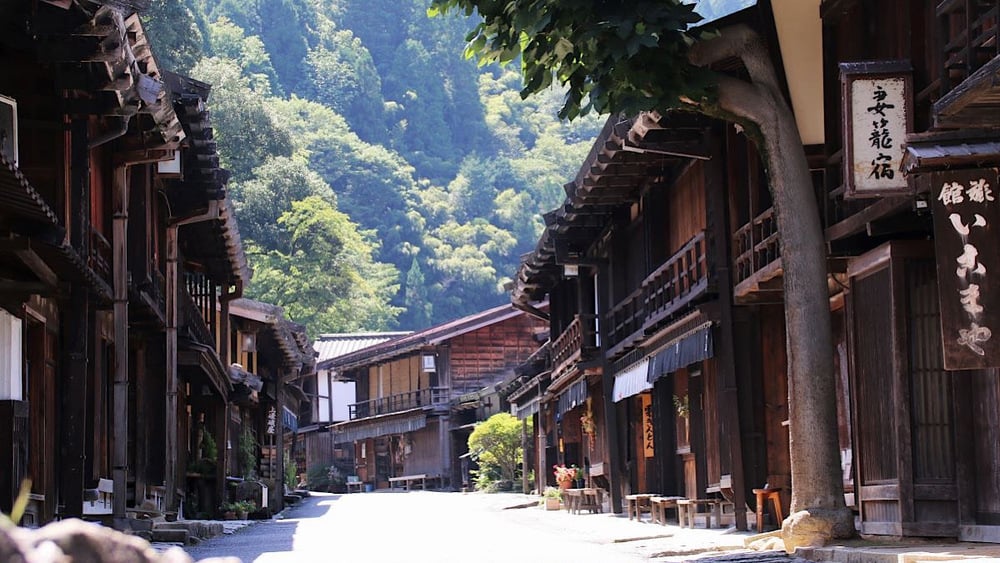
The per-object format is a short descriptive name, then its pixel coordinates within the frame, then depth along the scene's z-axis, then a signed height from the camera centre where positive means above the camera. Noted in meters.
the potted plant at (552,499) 36.66 -1.49
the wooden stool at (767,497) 19.59 -0.87
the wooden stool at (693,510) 22.42 -1.17
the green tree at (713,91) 13.98 +3.48
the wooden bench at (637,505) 26.90 -1.27
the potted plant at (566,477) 36.16 -0.95
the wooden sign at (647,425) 29.17 +0.21
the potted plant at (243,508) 32.09 -1.35
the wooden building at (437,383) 62.09 +2.53
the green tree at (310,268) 67.56 +8.24
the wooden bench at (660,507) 24.62 -1.22
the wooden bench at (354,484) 69.44 -1.89
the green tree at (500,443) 50.94 -0.13
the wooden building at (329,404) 75.06 +1.99
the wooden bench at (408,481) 64.06 -1.72
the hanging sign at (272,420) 44.50 +0.75
